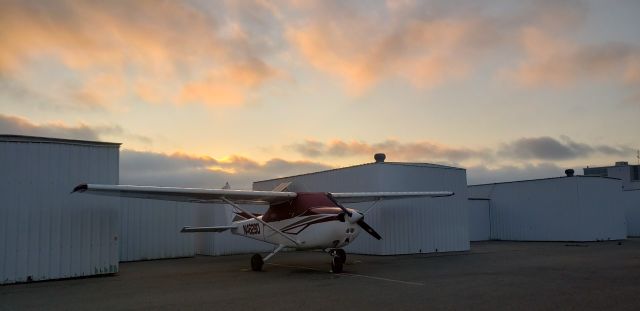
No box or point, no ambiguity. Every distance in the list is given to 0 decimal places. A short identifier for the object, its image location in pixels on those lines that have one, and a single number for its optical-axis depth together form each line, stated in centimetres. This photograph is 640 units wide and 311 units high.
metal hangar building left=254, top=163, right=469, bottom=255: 2178
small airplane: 1439
